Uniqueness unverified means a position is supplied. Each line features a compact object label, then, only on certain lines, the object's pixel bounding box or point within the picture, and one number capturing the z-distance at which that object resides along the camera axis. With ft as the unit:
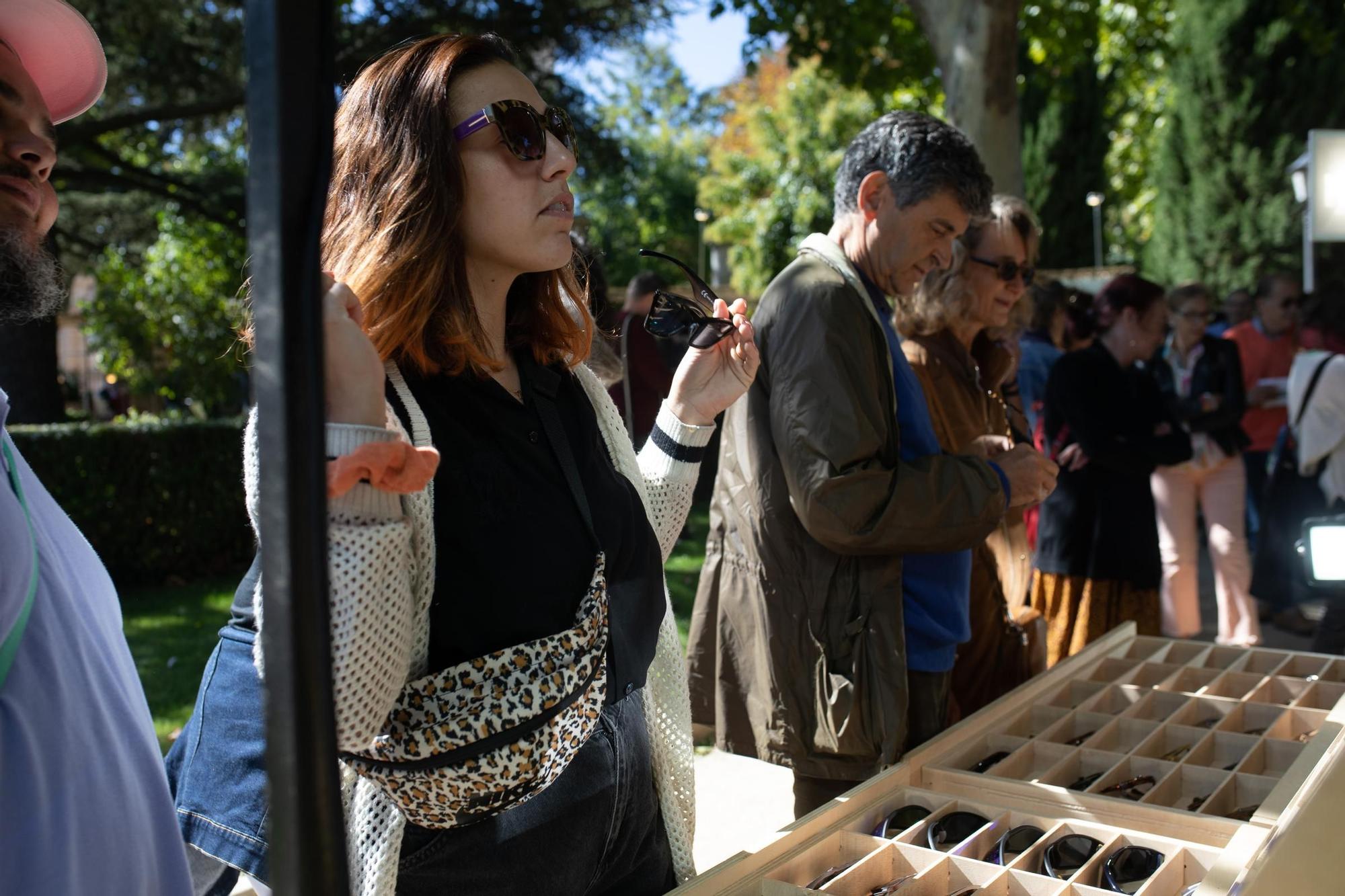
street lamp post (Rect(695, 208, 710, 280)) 114.04
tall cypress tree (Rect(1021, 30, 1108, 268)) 82.33
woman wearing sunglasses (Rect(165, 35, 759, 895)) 4.23
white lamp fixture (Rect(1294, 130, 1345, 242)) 16.48
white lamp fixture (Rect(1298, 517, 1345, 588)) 9.19
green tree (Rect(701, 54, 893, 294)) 84.38
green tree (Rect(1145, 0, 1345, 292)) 69.97
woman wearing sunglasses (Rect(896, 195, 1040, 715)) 9.68
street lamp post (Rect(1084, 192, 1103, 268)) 83.20
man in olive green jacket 7.57
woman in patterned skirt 14.16
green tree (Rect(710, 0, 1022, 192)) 21.66
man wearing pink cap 3.69
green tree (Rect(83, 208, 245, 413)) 46.78
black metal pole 2.03
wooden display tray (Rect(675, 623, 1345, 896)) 5.29
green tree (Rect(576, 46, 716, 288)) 118.93
